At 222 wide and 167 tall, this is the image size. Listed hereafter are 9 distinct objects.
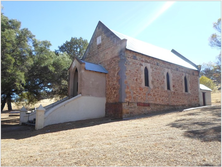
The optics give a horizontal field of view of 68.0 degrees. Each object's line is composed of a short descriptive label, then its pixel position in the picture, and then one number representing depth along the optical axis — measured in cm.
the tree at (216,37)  1912
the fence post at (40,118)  1087
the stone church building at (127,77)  1385
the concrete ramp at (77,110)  1188
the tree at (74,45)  3628
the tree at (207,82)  4047
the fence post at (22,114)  1430
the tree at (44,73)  1717
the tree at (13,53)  1163
